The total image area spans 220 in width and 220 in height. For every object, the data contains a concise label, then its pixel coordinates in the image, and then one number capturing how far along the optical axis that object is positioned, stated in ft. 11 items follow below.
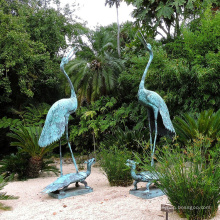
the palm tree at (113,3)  36.83
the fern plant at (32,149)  23.09
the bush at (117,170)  16.81
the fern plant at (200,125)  18.43
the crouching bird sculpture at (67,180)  14.89
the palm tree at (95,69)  33.12
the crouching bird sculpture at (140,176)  14.19
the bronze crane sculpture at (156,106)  15.61
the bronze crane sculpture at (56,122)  15.46
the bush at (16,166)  22.67
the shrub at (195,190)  9.30
